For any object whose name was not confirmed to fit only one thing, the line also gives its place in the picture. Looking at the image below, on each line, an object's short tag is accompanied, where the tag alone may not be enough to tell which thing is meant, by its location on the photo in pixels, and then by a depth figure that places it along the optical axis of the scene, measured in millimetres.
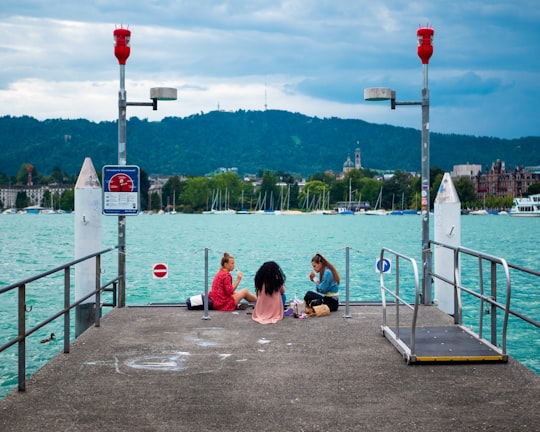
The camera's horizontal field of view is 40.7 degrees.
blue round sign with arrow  10930
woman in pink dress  11109
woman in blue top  12053
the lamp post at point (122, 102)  12531
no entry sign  12195
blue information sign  12398
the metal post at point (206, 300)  11383
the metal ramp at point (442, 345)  8234
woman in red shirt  12180
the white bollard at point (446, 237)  12172
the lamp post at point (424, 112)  12617
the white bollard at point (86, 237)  11781
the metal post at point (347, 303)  11492
